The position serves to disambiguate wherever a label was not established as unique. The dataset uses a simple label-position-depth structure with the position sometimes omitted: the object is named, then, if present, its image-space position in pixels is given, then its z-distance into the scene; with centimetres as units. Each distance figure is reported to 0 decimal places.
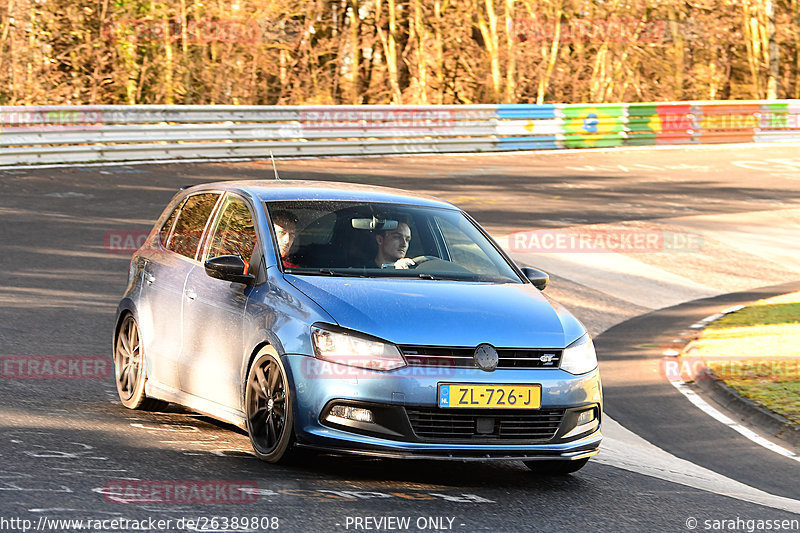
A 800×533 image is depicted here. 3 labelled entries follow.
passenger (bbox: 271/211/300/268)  1472
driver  1495
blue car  1275
